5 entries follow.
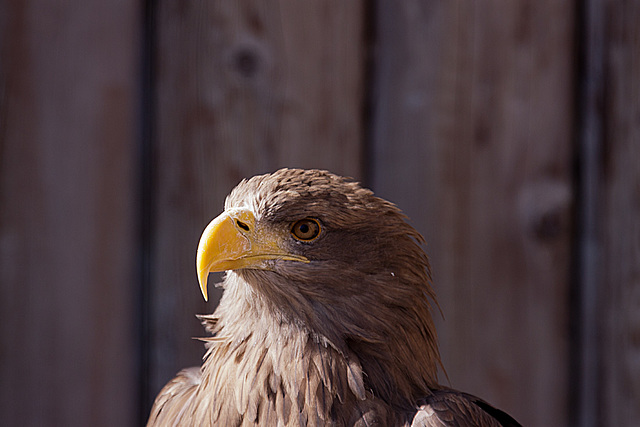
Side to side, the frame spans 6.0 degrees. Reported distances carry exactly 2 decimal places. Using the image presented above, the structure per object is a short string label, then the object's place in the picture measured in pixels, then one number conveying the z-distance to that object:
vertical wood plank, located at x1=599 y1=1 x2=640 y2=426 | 4.12
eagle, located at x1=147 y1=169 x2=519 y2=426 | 3.91
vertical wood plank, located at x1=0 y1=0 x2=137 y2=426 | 4.09
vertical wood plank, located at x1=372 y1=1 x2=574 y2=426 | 4.12
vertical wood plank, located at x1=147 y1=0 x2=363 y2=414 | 4.11
